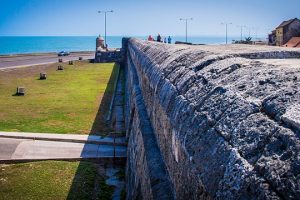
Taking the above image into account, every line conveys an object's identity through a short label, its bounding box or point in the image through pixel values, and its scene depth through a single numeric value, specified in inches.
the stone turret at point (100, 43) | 2206.9
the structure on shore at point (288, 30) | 2303.8
